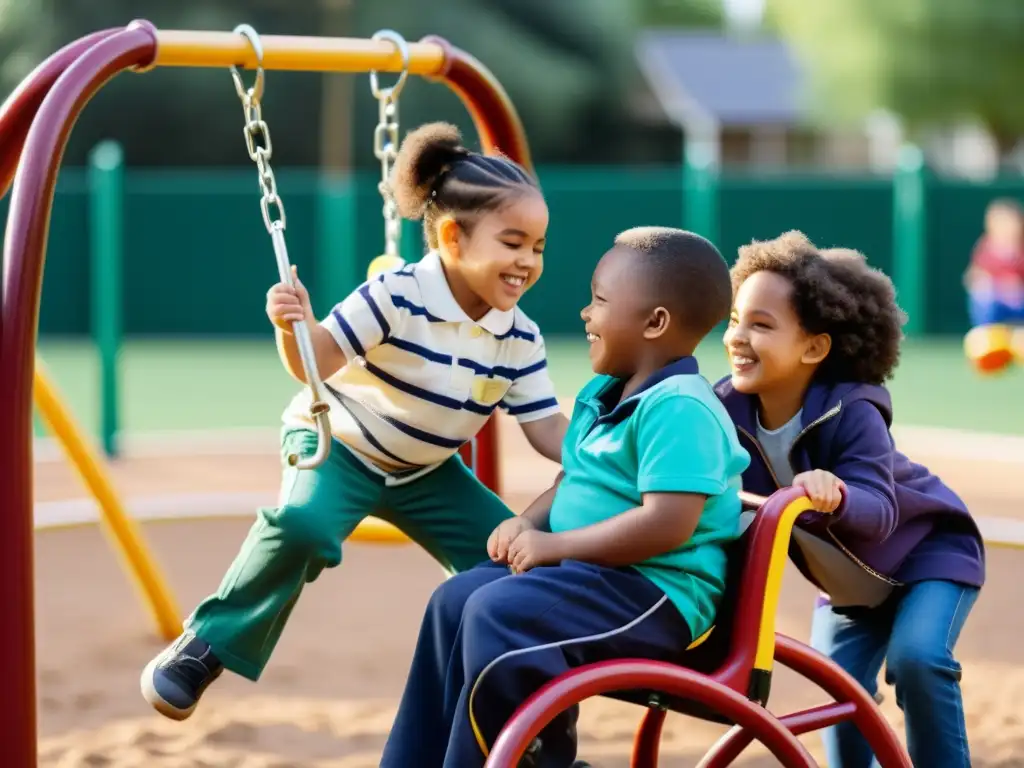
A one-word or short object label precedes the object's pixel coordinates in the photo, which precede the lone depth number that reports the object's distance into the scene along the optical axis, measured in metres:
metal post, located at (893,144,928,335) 16.67
